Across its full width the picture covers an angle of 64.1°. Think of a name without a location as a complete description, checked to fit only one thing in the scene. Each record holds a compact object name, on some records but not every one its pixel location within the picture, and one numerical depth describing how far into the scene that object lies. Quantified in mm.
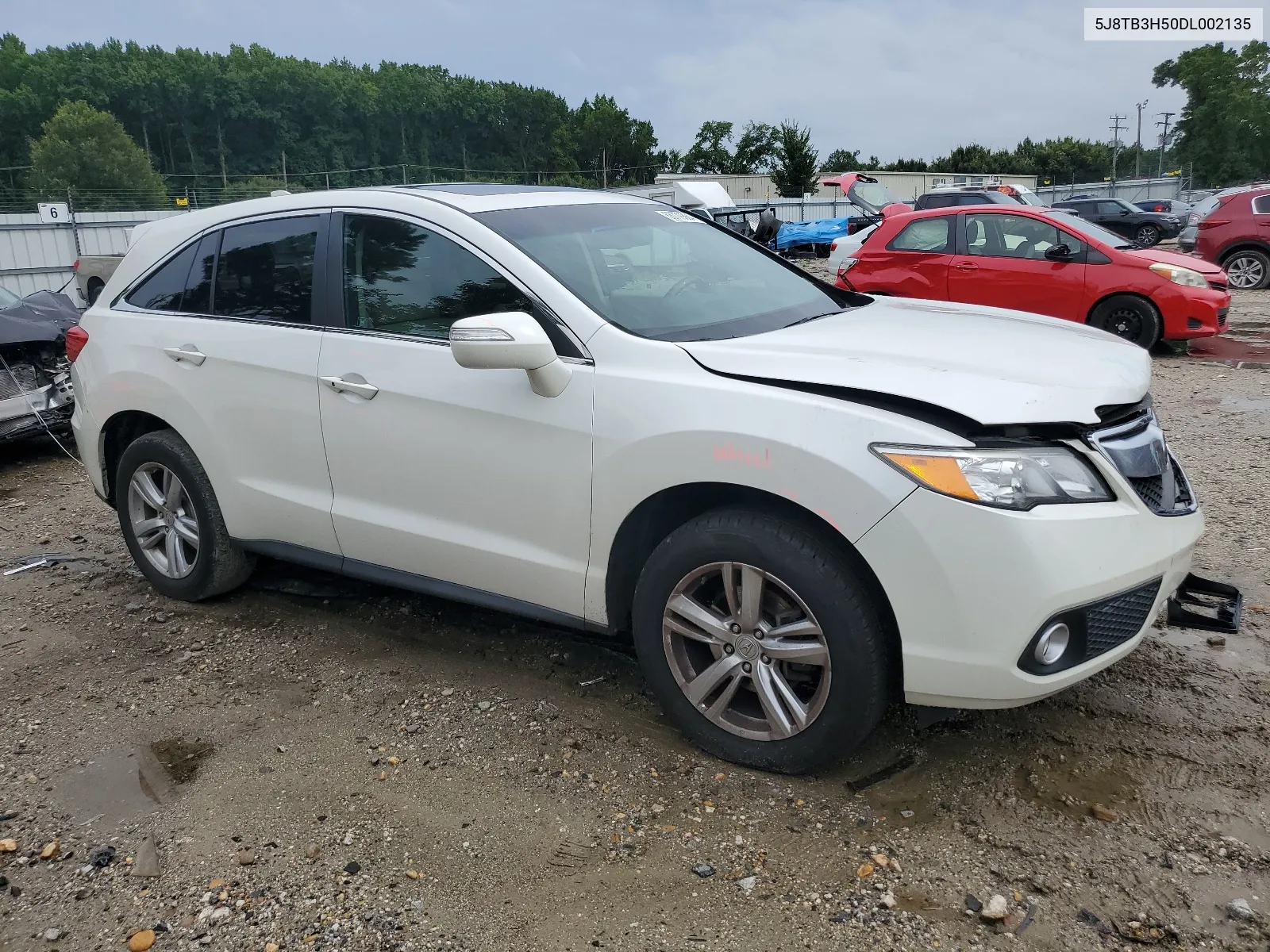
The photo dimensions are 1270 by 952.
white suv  2650
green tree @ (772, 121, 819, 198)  47938
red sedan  10094
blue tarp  27844
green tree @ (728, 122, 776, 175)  84250
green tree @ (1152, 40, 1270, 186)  82438
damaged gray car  7609
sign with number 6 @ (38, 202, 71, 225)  19688
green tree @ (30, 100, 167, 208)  58125
